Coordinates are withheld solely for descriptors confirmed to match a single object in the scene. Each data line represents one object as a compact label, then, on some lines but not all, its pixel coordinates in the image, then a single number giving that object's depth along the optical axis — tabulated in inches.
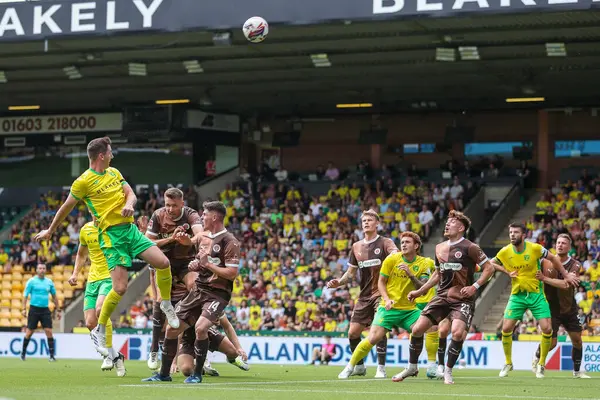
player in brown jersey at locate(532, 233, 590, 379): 750.5
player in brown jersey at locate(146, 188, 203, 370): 613.0
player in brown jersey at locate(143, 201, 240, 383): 550.0
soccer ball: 1003.9
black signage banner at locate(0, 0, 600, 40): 1004.6
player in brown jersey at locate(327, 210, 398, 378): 683.4
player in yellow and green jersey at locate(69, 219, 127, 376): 603.8
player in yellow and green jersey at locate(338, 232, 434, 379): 642.8
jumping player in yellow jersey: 549.3
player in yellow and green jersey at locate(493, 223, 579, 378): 732.0
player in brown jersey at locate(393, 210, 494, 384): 606.9
